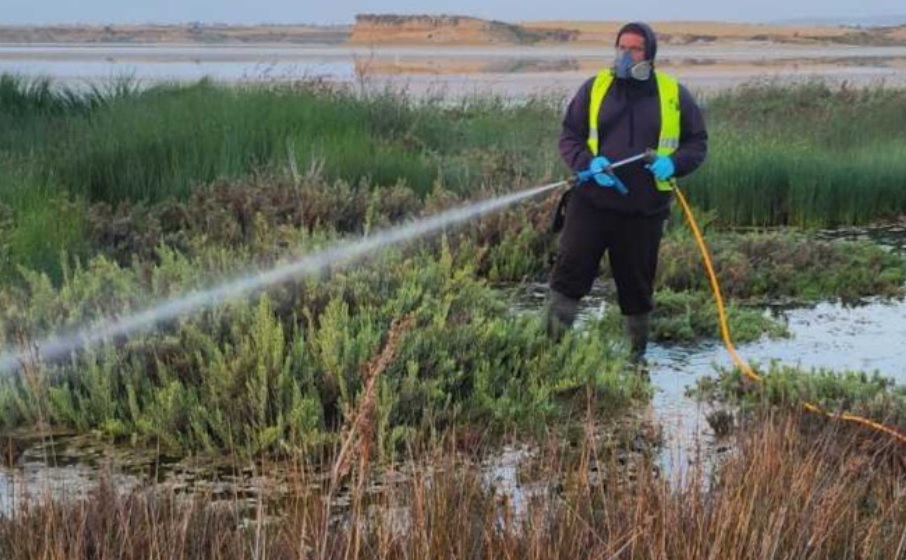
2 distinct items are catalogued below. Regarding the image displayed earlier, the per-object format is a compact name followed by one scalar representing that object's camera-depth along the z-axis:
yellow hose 6.30
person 8.02
